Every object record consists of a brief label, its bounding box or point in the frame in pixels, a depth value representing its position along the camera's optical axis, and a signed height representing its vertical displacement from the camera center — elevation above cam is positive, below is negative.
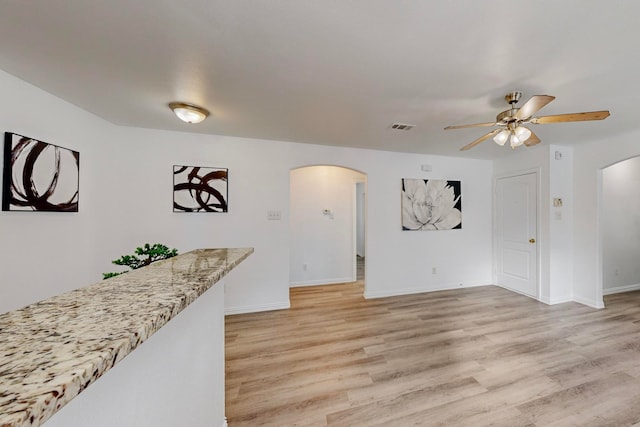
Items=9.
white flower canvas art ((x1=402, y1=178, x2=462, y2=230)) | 4.07 +0.16
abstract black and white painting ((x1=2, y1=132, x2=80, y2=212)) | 1.82 +0.31
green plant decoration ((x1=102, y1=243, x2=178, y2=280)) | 1.63 -0.29
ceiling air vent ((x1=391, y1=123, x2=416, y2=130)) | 2.78 +0.99
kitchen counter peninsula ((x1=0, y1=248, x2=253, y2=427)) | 0.34 -0.22
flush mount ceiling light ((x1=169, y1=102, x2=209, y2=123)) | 2.30 +0.96
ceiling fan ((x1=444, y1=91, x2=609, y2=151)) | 1.76 +0.74
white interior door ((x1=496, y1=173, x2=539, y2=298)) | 3.81 -0.32
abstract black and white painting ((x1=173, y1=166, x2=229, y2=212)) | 3.11 +0.32
